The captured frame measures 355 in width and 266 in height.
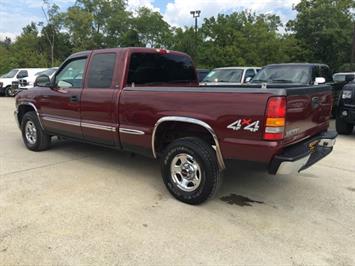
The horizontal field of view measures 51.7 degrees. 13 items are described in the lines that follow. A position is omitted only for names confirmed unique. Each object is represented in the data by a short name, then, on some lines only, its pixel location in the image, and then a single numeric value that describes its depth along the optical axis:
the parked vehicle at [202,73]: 17.53
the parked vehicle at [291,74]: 9.18
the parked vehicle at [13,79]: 21.44
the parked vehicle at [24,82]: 20.17
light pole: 28.78
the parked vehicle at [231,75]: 13.10
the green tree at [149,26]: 55.94
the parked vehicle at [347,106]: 8.09
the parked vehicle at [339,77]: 13.89
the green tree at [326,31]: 32.22
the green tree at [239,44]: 28.50
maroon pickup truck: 3.69
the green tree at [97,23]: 50.76
